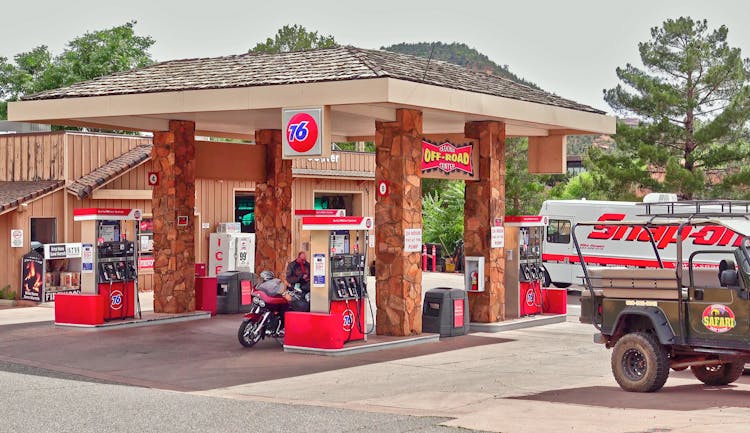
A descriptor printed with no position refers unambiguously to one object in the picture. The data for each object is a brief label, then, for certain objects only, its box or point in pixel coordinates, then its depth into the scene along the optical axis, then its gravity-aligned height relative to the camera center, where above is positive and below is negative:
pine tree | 43.47 +5.43
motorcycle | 19.33 -1.27
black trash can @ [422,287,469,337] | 21.02 -1.27
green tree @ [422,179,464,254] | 45.66 +1.15
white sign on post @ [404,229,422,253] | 20.12 +0.12
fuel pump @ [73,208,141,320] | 21.81 -0.23
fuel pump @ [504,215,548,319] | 23.81 -0.38
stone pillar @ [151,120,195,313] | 23.89 +0.78
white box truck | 29.44 +0.15
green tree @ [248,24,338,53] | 69.31 +13.19
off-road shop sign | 21.02 +1.70
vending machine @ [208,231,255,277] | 33.94 -0.06
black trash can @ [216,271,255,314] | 25.45 -1.03
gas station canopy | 19.16 +2.86
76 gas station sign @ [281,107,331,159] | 18.70 +1.99
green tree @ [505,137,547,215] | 54.78 +3.14
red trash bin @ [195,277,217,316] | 25.16 -1.02
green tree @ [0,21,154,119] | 51.00 +9.14
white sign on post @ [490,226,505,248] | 22.72 +0.19
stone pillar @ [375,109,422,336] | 20.09 +0.48
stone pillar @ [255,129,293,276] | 26.34 +0.88
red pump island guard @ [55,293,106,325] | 21.77 -1.20
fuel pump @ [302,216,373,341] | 18.45 -0.37
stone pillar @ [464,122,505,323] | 22.69 +0.69
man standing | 19.22 -0.56
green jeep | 13.13 -0.86
